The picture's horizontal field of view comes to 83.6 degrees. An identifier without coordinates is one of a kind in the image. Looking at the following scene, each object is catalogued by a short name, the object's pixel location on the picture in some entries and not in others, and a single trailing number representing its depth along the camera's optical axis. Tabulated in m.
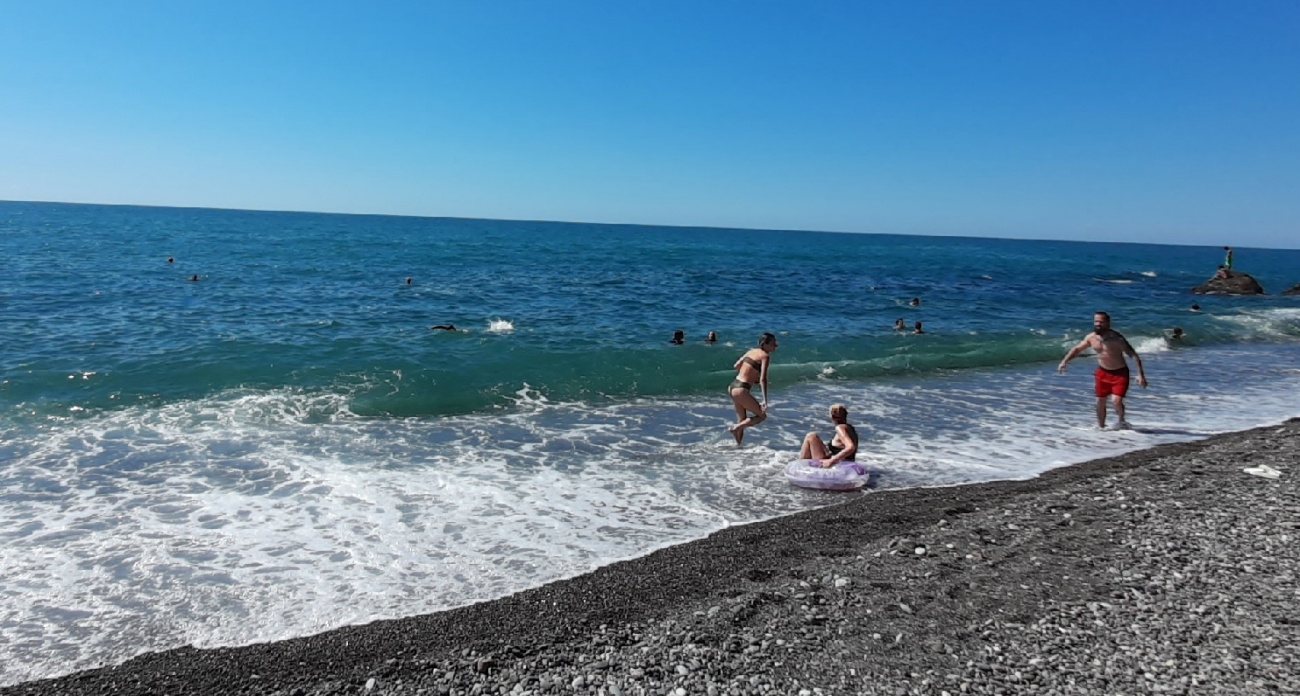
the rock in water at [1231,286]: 40.94
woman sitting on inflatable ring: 9.30
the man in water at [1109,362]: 11.88
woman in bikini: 10.83
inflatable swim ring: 8.91
